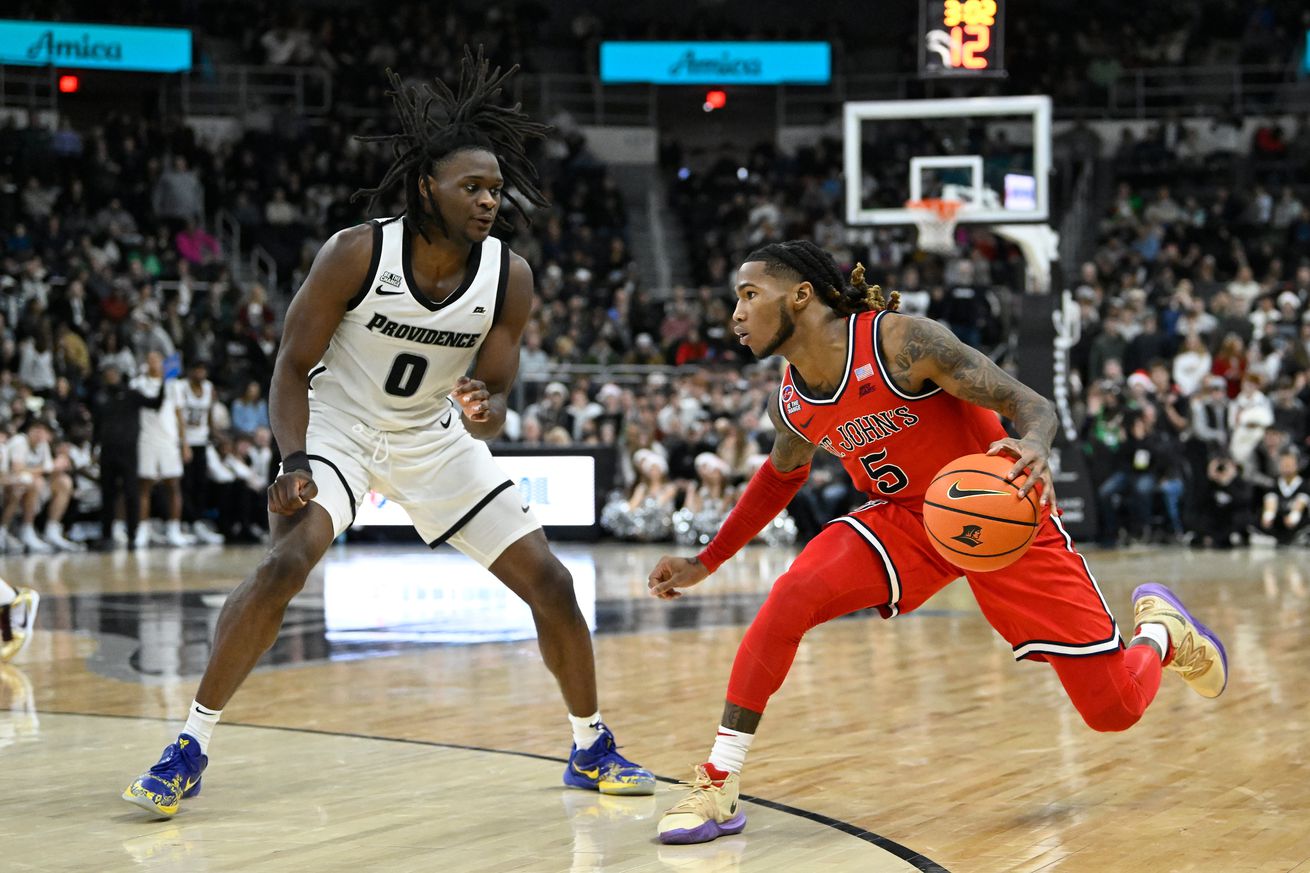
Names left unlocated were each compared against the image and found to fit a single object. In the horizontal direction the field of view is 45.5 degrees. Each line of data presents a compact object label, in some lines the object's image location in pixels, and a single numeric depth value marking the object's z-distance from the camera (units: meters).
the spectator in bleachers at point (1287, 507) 14.65
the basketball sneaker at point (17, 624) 7.76
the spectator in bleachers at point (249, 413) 16.45
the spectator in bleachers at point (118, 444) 14.94
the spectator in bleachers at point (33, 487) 14.43
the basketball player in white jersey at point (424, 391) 4.85
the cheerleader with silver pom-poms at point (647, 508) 15.46
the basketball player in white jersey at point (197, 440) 16.03
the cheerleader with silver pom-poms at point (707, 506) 15.00
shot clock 14.09
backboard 15.04
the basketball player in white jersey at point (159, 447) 15.29
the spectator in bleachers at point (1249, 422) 15.05
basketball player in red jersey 4.52
